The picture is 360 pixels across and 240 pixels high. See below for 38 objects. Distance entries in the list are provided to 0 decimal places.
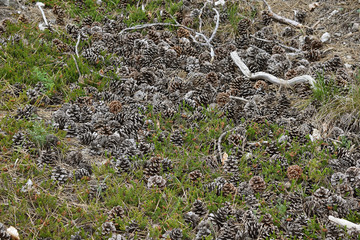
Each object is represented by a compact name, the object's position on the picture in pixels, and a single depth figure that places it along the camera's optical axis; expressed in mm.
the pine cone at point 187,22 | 10383
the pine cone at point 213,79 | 8437
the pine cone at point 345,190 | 5809
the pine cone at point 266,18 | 10430
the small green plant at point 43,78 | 7900
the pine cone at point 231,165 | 6405
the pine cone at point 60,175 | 6062
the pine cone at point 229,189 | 5965
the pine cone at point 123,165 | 6367
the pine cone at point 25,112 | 7164
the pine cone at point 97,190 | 5871
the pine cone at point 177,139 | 6965
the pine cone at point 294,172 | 6180
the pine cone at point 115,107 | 7539
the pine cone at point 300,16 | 10445
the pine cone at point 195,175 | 6242
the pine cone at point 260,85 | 8225
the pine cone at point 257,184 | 6020
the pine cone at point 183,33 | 10016
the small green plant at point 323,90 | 7441
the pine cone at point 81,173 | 6160
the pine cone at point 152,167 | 6281
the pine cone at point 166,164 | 6402
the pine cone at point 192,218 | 5566
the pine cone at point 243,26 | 10109
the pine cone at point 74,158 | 6461
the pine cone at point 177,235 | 5230
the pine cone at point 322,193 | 5750
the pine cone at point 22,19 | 9930
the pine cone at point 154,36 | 9828
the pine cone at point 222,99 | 7852
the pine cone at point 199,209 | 5707
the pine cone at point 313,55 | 9016
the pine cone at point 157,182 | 6062
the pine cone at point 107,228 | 5289
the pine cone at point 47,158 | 6355
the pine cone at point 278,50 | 9234
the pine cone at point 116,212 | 5531
